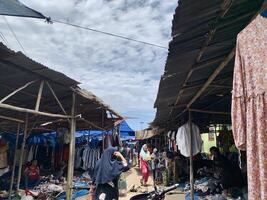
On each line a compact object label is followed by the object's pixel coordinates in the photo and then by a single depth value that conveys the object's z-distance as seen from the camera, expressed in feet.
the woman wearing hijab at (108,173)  13.37
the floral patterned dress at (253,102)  4.86
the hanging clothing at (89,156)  28.48
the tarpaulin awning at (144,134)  41.90
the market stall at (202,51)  5.91
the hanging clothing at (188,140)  17.05
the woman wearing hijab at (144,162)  31.57
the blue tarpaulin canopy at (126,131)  42.46
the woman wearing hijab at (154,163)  32.66
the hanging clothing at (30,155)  30.81
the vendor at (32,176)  24.35
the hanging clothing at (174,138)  24.45
